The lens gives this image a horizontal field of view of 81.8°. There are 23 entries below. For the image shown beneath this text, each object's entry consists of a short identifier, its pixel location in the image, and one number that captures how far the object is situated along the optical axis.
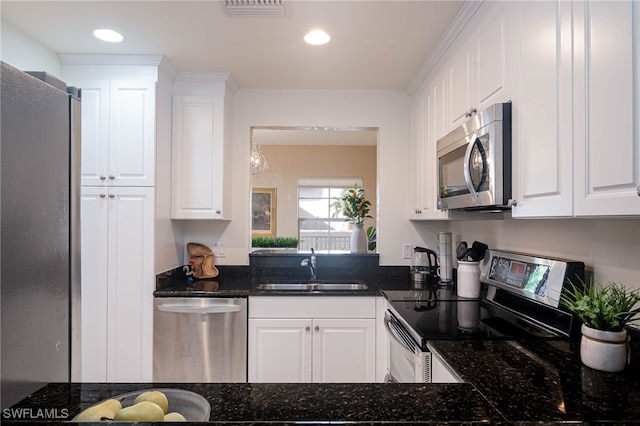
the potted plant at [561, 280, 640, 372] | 1.09
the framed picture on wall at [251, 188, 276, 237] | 6.31
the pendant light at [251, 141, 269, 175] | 4.58
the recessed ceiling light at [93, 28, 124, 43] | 2.10
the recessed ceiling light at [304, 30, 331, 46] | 2.08
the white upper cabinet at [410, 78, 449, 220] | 2.35
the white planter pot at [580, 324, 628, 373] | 1.09
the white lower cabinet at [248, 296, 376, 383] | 2.42
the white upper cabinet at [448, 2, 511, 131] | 1.51
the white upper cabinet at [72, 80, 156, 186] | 2.43
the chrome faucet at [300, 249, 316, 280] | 2.96
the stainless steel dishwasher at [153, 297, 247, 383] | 2.40
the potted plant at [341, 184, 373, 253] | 3.14
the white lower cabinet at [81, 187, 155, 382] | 2.39
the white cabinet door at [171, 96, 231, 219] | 2.73
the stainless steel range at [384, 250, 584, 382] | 1.46
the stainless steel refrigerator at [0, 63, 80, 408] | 0.72
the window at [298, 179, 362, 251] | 6.39
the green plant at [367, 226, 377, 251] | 3.39
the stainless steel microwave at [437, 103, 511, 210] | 1.47
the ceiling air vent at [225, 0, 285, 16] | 1.79
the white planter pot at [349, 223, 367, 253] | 3.13
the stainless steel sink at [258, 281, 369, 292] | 2.73
